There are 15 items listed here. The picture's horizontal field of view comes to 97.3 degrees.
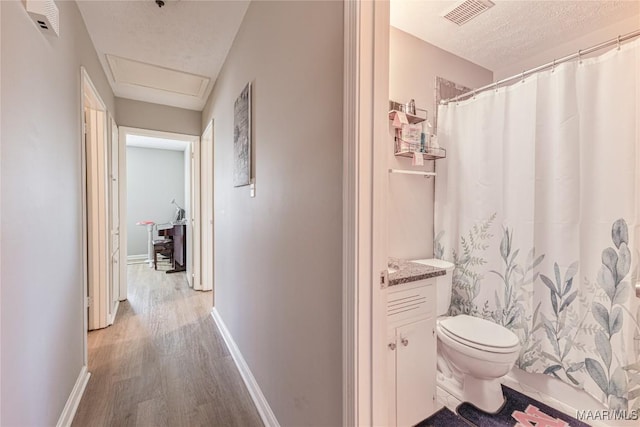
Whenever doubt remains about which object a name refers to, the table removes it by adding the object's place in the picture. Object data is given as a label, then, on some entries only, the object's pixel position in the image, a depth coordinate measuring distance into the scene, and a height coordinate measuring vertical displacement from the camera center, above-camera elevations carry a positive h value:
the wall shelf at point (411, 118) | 1.82 +0.64
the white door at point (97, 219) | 2.53 -0.10
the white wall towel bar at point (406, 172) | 1.82 +0.25
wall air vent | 1.12 +0.82
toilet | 1.54 -0.81
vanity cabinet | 1.34 -0.71
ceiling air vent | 1.69 +1.24
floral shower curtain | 1.47 -0.04
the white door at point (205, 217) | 3.63 -0.11
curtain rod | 1.45 +0.87
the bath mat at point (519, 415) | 1.55 -1.18
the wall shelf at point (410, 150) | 1.88 +0.41
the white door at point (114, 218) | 2.90 -0.10
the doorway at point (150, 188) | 5.73 +0.42
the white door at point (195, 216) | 3.75 -0.10
